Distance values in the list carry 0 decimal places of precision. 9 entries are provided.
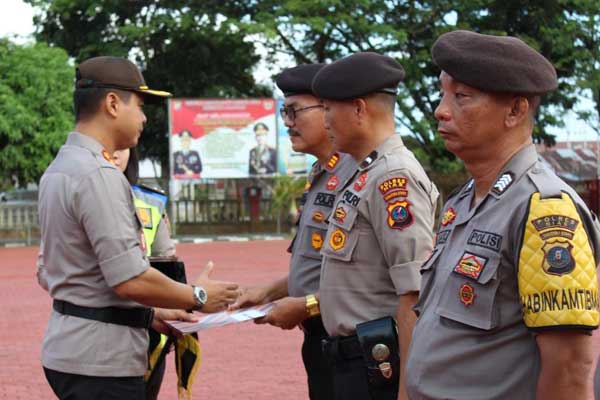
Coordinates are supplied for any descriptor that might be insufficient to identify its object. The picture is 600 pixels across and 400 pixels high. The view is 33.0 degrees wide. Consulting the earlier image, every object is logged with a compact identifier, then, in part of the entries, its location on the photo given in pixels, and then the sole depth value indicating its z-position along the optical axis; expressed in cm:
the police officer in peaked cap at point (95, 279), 323
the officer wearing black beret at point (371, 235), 322
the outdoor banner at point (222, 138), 2500
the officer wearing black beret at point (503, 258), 224
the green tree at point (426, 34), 2791
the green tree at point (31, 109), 2380
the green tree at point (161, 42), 2800
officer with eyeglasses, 386
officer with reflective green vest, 377
